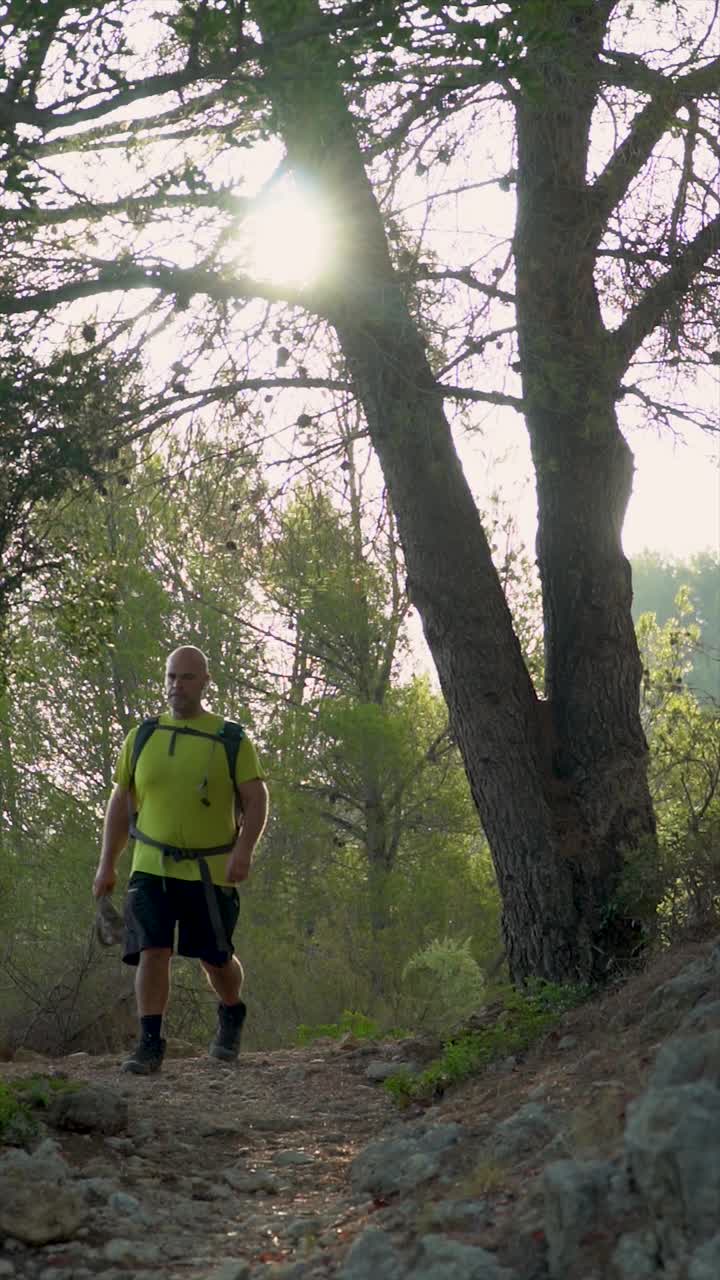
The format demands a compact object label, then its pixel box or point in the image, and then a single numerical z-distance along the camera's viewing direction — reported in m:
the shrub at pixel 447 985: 12.04
